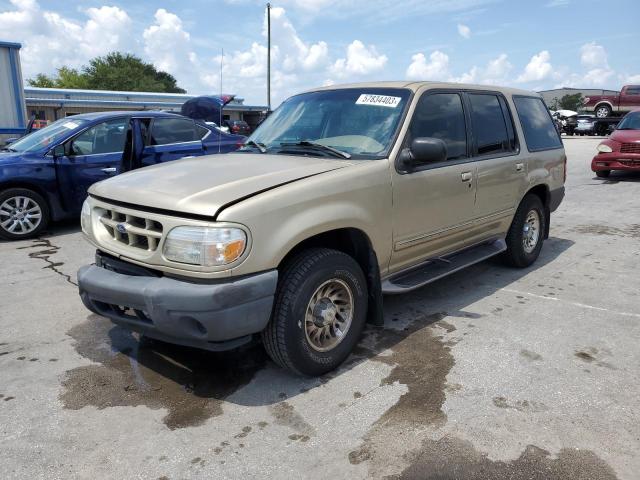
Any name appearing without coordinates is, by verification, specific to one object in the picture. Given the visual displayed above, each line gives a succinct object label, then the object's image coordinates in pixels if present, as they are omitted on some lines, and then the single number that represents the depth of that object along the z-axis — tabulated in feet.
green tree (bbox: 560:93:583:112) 274.16
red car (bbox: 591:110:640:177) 38.86
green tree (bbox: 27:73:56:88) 221.66
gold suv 9.02
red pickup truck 93.35
